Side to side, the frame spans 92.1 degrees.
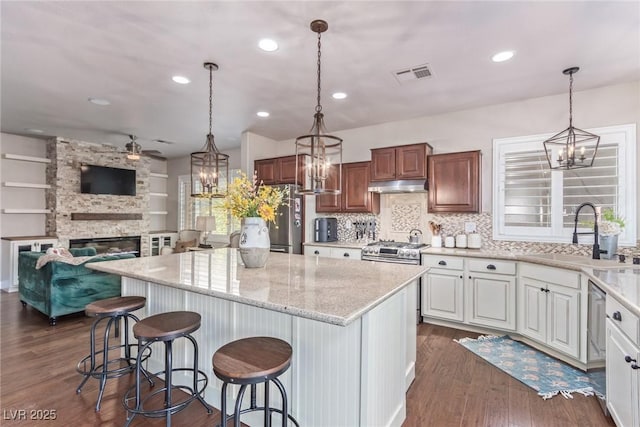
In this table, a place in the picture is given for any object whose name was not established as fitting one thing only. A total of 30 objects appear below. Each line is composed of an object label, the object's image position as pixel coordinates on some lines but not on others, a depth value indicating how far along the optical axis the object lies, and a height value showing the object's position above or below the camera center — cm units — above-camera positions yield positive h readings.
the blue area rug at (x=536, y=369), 238 -137
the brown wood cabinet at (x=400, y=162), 409 +70
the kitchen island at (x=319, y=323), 156 -67
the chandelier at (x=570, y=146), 298 +76
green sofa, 373 -96
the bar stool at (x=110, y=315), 219 -75
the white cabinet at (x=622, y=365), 159 -85
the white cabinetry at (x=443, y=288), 360 -89
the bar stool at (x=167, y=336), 180 -73
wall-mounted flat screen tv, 602 +63
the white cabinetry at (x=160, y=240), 723 -70
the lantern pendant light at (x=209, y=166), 284 +42
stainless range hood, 412 +37
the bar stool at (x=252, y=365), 137 -70
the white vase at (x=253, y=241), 230 -22
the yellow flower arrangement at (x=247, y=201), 232 +8
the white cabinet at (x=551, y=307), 267 -88
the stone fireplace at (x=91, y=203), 573 +16
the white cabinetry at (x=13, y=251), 519 -69
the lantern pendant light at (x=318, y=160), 199 +35
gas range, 379 -50
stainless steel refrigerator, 481 -25
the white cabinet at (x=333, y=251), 429 -56
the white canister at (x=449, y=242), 409 -38
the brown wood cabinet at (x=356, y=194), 465 +29
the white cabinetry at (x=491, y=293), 333 -89
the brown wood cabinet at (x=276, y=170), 503 +71
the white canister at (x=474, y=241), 393 -35
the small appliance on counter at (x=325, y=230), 490 -28
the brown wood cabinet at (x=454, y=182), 387 +40
